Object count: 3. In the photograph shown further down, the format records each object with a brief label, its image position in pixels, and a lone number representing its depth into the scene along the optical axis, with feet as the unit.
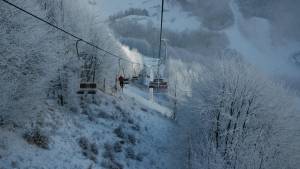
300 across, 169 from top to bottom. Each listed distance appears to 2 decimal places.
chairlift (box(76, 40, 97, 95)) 69.15
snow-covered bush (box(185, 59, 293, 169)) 101.19
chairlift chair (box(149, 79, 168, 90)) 117.31
